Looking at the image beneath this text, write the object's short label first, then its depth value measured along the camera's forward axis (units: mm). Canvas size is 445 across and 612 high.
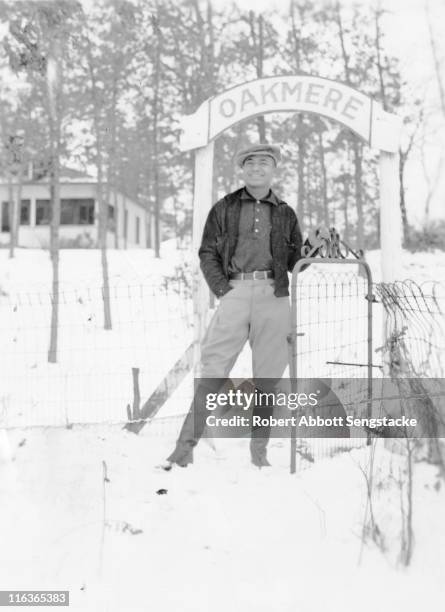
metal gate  3955
